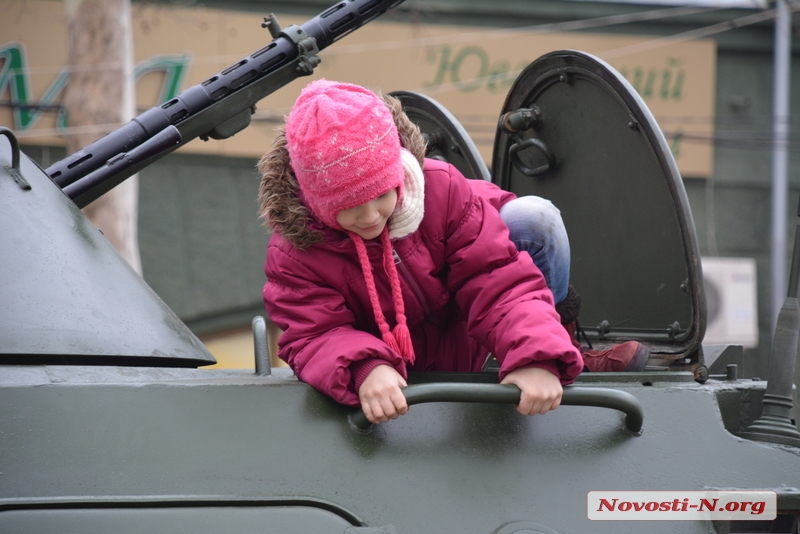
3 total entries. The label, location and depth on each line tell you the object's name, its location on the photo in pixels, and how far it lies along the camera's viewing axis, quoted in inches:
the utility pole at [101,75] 447.4
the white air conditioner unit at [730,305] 706.1
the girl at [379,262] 160.7
